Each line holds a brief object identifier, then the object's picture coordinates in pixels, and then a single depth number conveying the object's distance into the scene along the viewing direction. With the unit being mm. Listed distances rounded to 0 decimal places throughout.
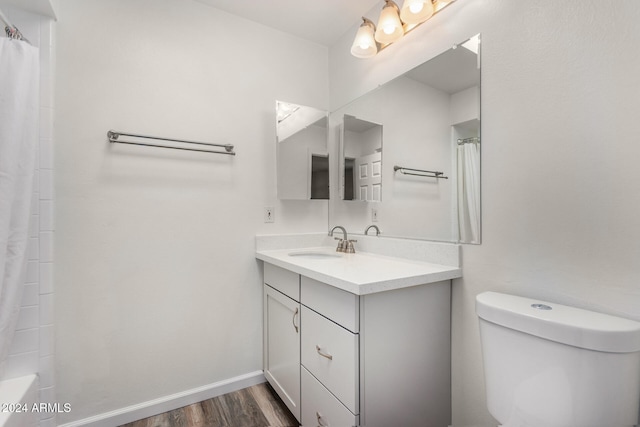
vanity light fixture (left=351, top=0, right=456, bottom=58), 1339
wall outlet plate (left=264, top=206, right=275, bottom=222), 1887
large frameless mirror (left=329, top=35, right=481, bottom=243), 1217
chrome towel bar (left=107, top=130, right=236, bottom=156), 1421
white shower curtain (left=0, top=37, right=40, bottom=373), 1063
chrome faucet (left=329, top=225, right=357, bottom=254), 1803
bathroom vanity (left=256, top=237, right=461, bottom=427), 1020
